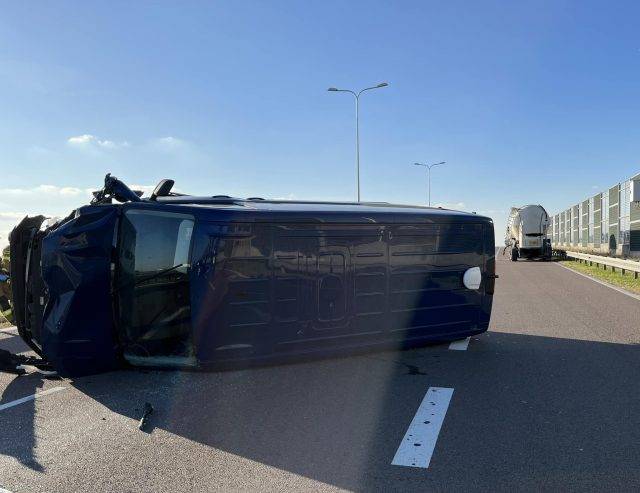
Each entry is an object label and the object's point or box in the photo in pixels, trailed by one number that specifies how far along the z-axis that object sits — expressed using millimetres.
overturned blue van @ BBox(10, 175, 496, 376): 4645
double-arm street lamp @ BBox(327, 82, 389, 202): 30288
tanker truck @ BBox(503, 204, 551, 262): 32000
